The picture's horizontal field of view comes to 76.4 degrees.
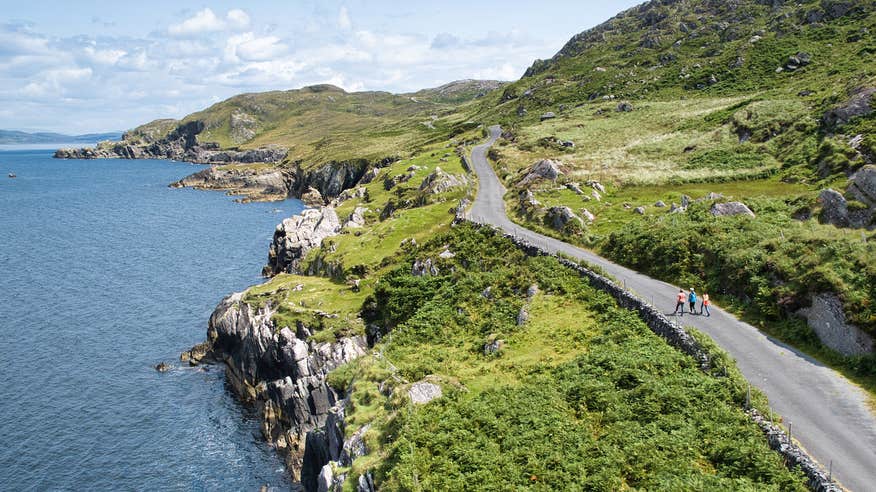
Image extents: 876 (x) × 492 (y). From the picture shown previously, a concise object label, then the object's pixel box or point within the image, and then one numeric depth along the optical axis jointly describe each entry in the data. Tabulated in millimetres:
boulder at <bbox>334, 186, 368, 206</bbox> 110925
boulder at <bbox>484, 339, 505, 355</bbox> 34059
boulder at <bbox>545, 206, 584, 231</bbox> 54625
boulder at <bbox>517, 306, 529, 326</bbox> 36438
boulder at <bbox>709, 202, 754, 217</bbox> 45156
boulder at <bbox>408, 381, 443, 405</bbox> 28156
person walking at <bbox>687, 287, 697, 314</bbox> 32750
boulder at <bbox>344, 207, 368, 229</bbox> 85500
